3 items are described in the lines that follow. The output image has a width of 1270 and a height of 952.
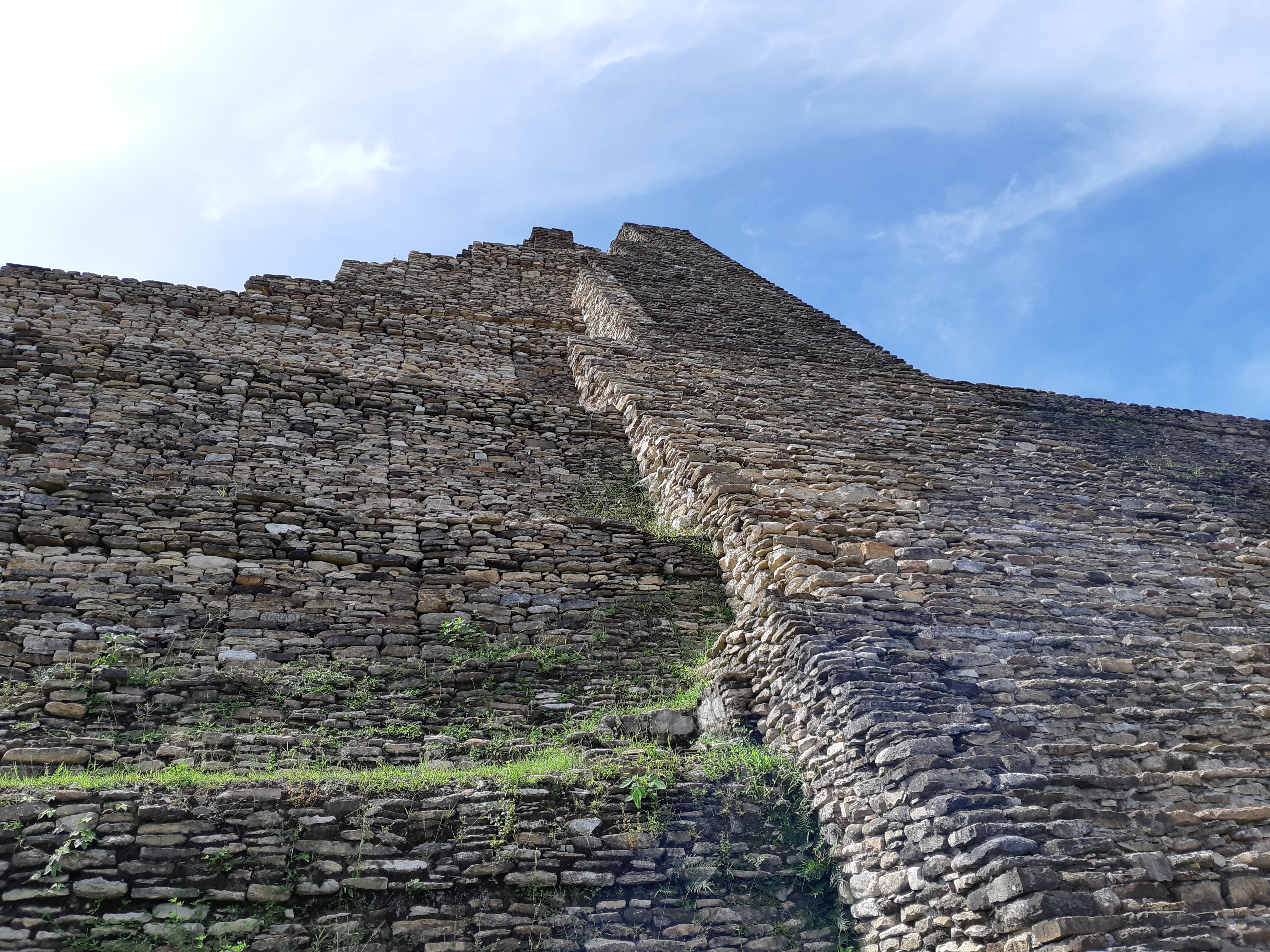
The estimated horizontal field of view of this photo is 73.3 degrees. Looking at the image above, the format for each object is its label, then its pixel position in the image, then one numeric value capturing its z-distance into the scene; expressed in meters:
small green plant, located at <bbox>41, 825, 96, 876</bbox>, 3.35
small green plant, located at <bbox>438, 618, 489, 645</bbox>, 5.89
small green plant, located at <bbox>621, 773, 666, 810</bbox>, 4.09
